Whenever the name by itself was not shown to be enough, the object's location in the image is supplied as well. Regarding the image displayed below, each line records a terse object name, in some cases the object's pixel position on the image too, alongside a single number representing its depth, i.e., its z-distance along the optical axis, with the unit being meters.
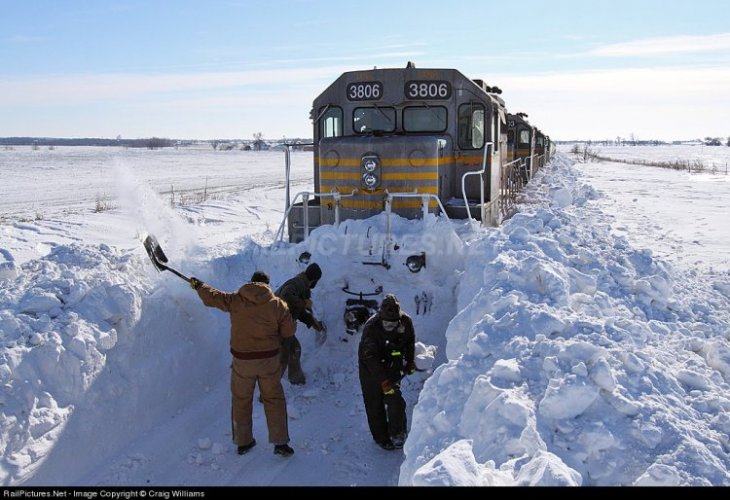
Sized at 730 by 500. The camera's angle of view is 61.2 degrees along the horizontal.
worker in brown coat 5.37
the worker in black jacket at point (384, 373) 5.60
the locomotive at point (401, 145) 8.77
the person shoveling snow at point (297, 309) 6.62
